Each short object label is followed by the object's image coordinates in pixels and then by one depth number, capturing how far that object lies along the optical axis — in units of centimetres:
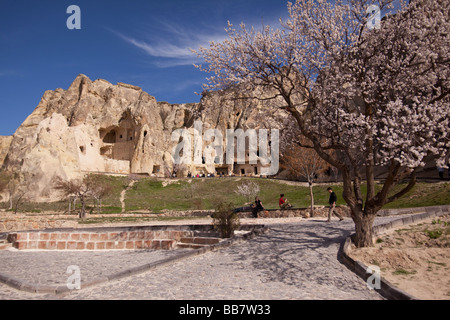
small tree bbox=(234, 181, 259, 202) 3834
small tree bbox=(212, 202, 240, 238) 1235
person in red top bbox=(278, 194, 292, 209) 2270
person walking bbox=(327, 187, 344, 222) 1599
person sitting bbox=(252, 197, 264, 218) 2214
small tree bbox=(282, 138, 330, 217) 2706
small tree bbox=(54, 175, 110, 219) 3068
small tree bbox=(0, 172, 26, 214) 3756
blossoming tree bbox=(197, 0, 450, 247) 841
